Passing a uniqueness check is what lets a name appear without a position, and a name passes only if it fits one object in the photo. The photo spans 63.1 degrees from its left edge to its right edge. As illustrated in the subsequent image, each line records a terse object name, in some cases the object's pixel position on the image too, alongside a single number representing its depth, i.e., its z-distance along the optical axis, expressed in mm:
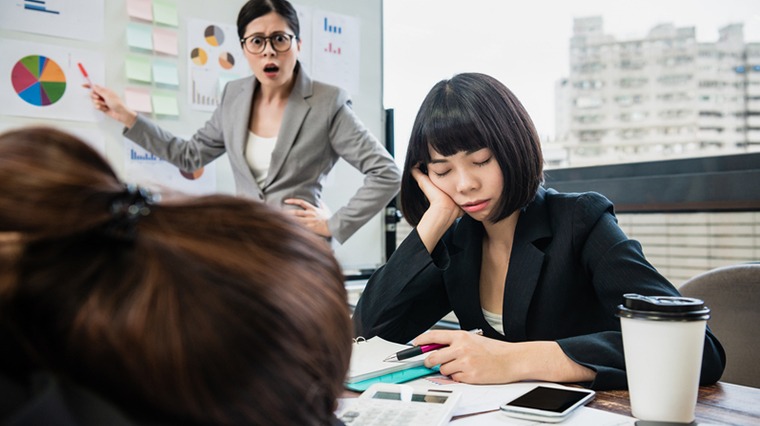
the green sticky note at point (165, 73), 2314
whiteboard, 2135
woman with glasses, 2160
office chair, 1273
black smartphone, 771
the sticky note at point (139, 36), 2262
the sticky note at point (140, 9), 2256
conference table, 790
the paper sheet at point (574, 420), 764
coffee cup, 756
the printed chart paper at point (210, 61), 2410
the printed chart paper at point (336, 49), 2750
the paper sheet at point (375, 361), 976
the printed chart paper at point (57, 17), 2031
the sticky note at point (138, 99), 2250
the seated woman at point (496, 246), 1292
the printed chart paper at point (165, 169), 2266
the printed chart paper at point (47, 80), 2031
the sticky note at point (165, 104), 2316
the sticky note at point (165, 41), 2316
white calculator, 751
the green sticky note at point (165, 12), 2309
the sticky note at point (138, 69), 2252
